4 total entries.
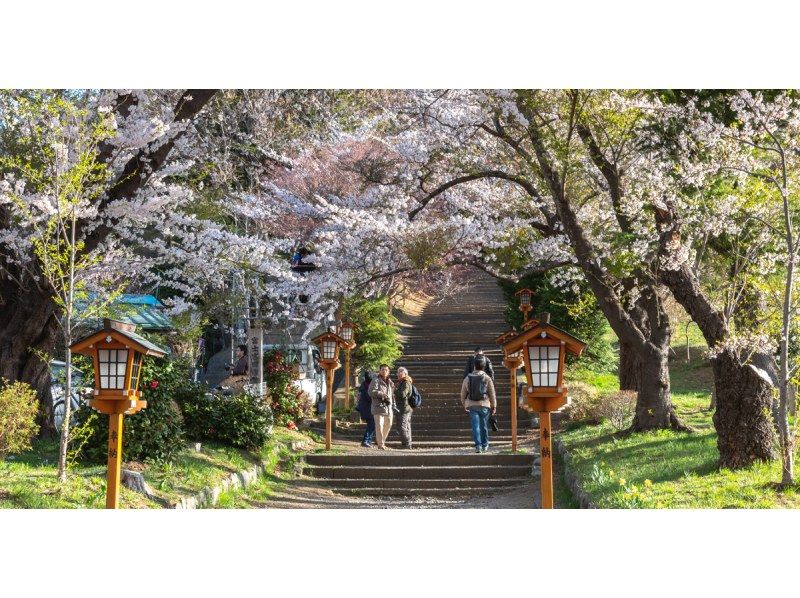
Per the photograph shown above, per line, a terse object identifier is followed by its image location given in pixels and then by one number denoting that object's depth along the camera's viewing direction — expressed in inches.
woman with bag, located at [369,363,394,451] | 585.0
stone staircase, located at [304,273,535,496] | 498.6
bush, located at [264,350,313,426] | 645.9
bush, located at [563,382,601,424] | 650.8
